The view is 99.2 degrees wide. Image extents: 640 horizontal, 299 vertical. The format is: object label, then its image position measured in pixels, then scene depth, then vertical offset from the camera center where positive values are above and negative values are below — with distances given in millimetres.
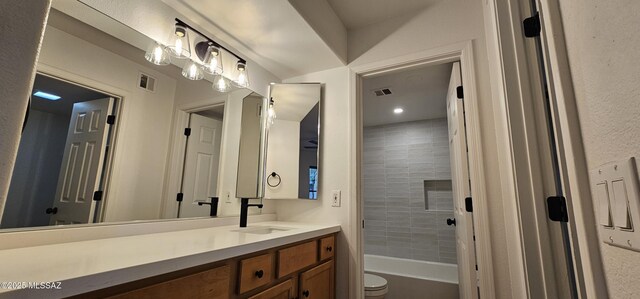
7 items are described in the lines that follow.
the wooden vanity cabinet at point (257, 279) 765 -311
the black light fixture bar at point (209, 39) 1517 +952
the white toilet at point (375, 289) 2447 -824
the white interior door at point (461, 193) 1660 +42
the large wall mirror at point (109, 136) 1005 +255
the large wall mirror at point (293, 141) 2146 +437
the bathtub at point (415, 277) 2928 -921
